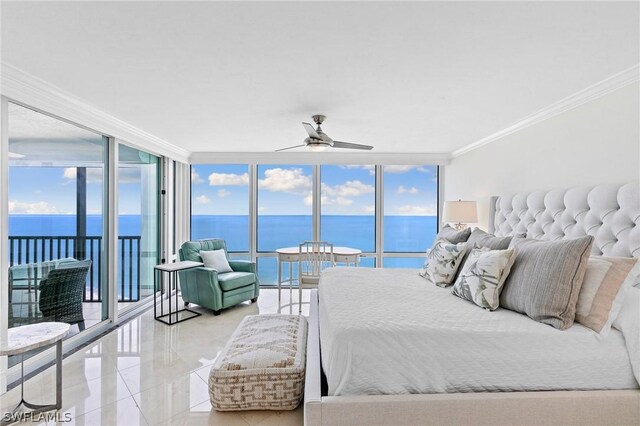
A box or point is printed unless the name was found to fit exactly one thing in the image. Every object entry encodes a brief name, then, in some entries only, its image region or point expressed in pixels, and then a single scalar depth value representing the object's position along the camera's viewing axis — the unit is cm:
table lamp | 409
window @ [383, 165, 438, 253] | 566
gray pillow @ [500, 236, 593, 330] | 182
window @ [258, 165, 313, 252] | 568
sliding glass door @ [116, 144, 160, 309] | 396
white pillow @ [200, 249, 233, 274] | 439
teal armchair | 401
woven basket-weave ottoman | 204
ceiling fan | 311
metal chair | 410
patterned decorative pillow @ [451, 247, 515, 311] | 212
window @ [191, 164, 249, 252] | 565
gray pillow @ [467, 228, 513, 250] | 256
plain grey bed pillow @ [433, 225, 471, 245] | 326
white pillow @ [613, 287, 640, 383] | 167
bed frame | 161
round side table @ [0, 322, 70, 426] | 192
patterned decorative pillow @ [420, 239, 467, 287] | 276
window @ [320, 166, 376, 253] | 568
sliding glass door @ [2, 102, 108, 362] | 250
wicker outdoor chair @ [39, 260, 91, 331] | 279
